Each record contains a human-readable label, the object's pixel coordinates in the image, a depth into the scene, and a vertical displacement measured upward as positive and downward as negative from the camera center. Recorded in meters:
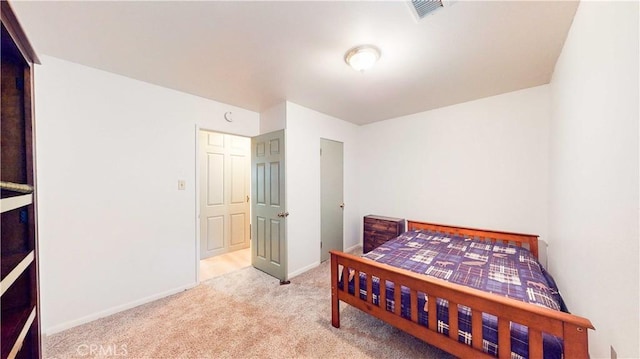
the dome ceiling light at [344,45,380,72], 1.73 +0.94
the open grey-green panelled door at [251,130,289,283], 2.88 -0.42
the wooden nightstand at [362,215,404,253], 3.37 -0.83
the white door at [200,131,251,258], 3.68 -0.33
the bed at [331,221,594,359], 1.11 -0.80
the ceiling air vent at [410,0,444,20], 1.32 +1.02
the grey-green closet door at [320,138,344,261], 3.47 -0.35
